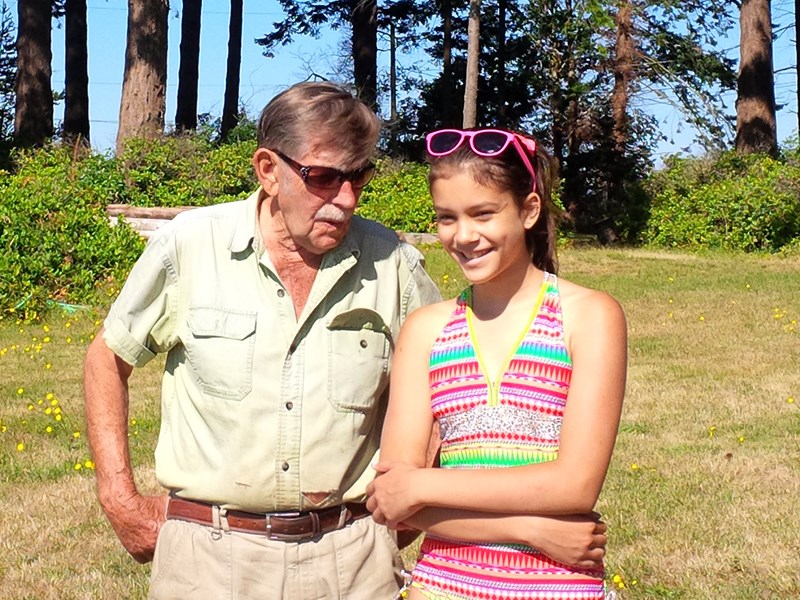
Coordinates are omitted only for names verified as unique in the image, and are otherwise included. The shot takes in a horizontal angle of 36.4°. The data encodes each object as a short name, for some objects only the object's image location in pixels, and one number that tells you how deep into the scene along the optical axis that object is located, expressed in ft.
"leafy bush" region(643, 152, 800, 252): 67.15
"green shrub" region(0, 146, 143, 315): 40.98
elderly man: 9.74
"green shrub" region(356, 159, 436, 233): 61.16
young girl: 8.06
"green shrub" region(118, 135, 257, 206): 57.93
